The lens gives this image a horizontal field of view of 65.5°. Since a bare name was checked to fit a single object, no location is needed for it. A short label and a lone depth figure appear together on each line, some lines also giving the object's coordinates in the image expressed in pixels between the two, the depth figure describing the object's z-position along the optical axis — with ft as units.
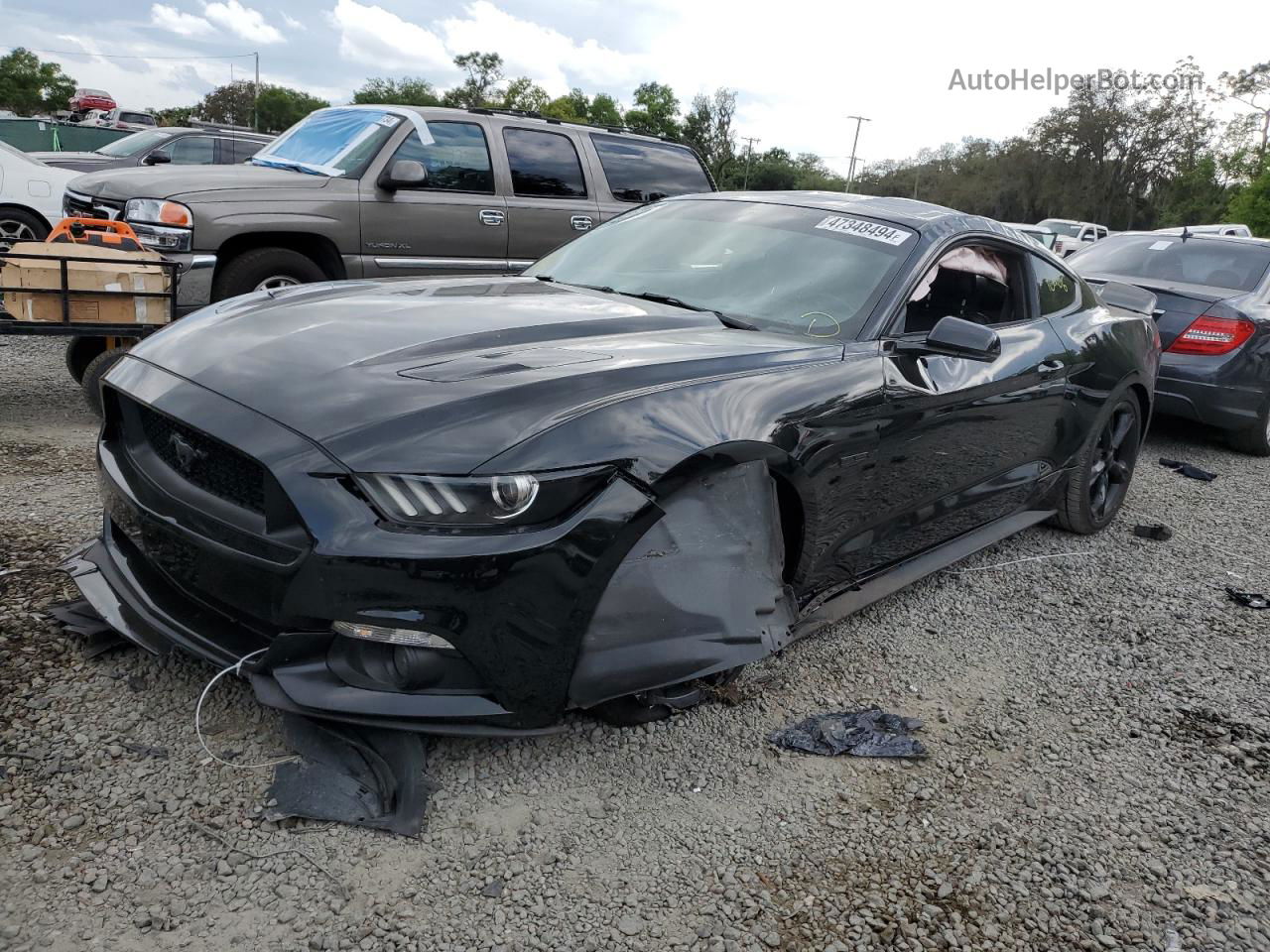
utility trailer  16.63
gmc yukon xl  20.48
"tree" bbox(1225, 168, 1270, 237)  114.21
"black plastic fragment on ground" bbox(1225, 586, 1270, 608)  14.51
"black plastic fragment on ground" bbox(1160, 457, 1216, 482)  21.88
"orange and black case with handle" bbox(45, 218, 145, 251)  18.06
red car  199.82
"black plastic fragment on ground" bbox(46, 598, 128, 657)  9.48
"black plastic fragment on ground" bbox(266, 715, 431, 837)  7.59
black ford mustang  7.32
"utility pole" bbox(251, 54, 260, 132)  234.01
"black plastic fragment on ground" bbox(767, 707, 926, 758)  9.56
